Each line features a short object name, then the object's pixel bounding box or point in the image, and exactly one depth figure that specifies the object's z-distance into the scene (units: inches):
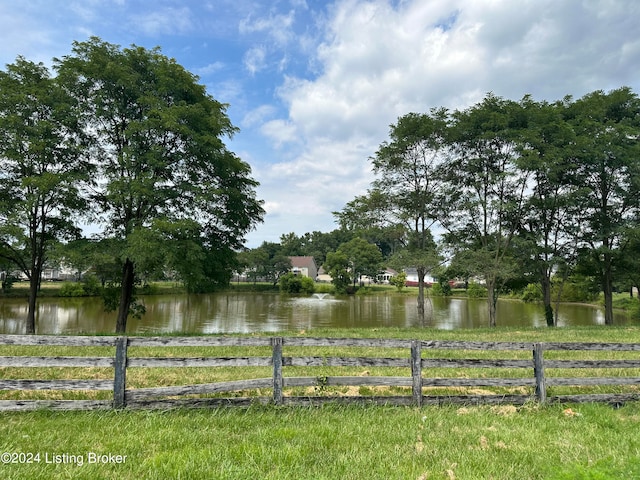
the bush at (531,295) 1824.6
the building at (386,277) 3997.8
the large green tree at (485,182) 845.8
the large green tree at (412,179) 852.6
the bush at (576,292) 1094.4
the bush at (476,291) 2263.8
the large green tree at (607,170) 799.1
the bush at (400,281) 2908.5
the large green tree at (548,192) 791.7
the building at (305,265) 3790.8
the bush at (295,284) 2677.2
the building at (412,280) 3809.1
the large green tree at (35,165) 586.6
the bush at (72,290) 1801.2
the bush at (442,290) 2573.8
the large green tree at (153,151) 594.2
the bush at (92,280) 736.3
